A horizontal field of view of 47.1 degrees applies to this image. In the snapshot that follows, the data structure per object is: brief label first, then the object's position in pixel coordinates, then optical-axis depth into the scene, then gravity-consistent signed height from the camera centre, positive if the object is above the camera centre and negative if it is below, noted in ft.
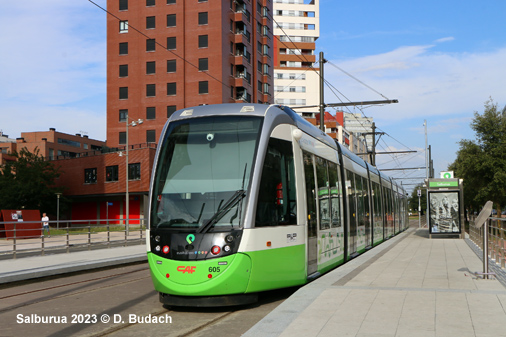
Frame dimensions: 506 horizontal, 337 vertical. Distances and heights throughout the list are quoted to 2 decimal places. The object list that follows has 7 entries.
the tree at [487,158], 114.83 +8.64
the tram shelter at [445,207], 87.51 -0.77
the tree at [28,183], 186.39 +8.34
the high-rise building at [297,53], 341.41 +89.32
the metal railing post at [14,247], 55.42 -3.74
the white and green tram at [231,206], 27.04 -0.05
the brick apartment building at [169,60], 196.03 +50.32
